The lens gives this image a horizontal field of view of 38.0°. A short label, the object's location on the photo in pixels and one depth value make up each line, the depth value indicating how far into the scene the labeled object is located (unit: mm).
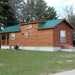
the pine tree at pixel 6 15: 23971
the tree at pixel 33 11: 28641
